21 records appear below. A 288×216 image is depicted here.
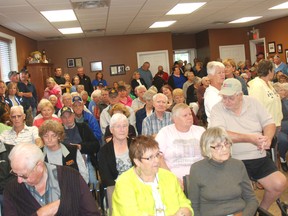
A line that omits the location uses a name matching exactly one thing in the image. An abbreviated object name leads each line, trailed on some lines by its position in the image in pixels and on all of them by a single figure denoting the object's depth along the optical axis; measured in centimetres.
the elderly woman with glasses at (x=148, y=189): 175
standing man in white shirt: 284
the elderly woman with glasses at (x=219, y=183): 192
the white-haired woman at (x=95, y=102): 483
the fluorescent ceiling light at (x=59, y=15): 545
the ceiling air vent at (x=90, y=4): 494
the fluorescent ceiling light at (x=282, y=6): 684
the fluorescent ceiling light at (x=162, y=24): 778
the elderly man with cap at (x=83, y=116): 371
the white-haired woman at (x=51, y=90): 613
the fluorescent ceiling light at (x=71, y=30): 750
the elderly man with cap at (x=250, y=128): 242
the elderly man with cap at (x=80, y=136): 311
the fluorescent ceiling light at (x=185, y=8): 585
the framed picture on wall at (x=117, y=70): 959
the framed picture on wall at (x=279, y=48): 905
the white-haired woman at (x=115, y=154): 247
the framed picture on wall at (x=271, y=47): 934
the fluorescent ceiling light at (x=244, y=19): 846
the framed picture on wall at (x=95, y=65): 954
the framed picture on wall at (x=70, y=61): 948
